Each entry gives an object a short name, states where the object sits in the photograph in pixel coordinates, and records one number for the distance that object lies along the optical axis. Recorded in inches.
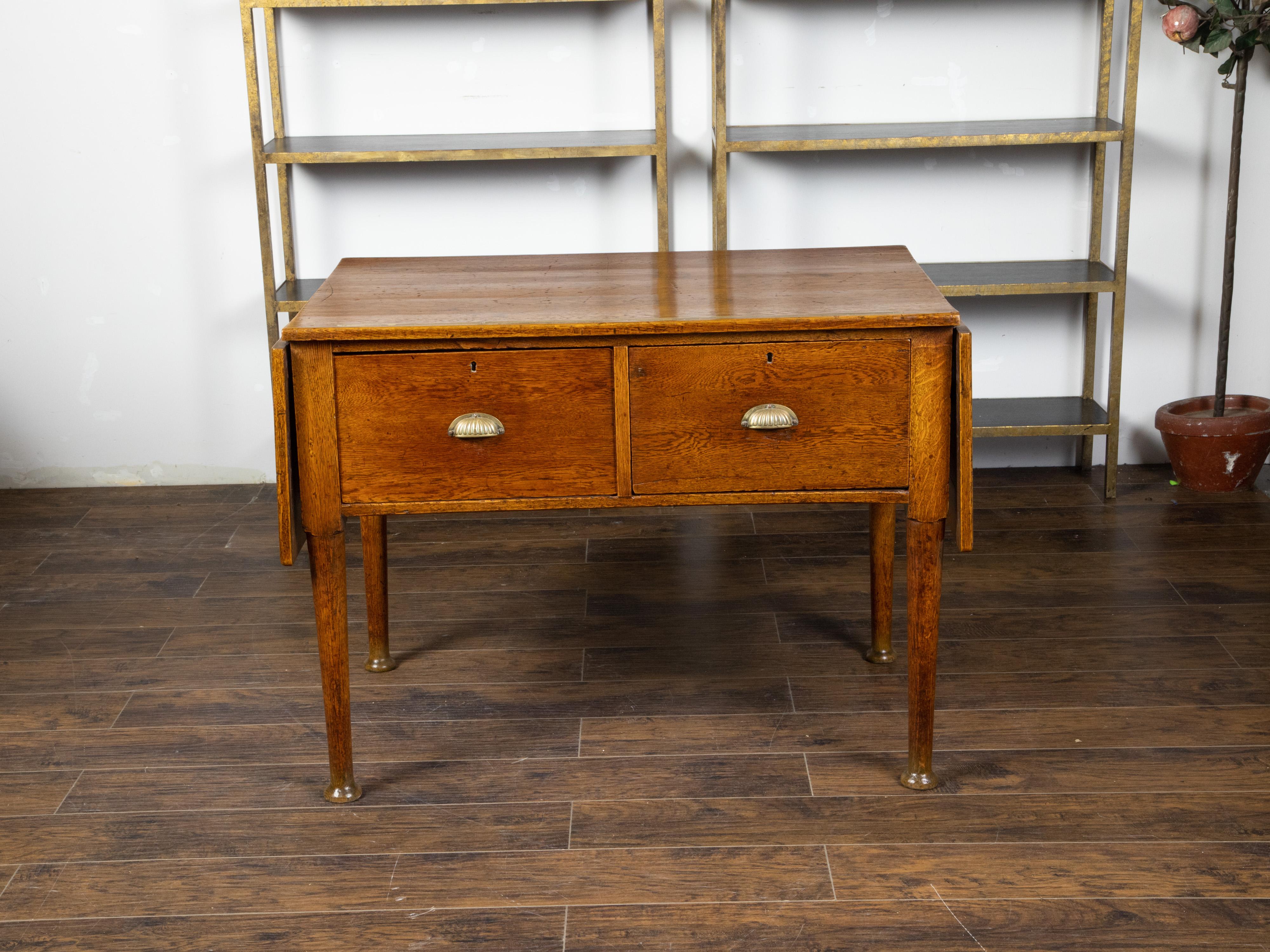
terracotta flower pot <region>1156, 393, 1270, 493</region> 150.8
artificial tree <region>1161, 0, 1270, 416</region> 138.5
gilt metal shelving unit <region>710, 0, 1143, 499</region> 143.0
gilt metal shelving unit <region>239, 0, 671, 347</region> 142.1
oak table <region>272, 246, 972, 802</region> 86.8
